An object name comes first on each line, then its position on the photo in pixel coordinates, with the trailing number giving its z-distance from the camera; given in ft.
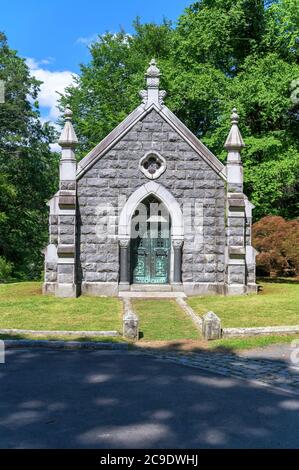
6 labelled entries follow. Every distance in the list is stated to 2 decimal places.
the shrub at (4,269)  84.84
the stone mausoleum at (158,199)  48.32
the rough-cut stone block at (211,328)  29.63
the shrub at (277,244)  62.49
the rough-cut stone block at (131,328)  29.48
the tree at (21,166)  91.71
